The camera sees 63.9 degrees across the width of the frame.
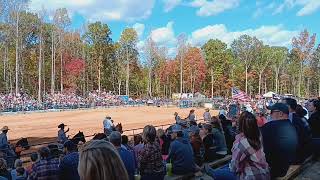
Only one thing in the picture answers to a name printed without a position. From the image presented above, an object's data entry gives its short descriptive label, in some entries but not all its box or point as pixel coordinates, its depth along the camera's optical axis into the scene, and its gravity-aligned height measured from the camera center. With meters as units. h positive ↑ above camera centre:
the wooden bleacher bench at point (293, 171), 4.50 -1.50
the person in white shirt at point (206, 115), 13.77 -1.20
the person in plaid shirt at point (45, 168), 4.38 -1.25
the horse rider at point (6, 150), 7.63 -1.63
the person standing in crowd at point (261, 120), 7.82 -0.87
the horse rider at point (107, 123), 11.60 -1.30
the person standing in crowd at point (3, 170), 4.74 -1.38
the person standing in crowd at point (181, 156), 5.21 -1.28
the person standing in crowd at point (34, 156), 5.90 -1.40
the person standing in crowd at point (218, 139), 6.46 -1.16
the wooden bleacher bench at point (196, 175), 5.14 -1.68
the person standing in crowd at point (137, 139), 6.18 -1.10
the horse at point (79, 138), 7.00 -1.23
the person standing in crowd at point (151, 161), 4.41 -1.16
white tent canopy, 34.46 -0.34
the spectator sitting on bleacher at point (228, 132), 7.25 -1.11
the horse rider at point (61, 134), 9.55 -1.45
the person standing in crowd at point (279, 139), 3.93 -0.72
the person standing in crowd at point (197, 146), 6.08 -1.27
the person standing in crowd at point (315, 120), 6.42 -0.71
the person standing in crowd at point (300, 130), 5.07 -0.78
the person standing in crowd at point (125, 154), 3.81 -0.89
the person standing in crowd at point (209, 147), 6.49 -1.38
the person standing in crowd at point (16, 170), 5.36 -1.62
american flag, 21.53 -0.26
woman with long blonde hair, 1.41 -0.38
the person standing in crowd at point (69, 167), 4.19 -1.18
